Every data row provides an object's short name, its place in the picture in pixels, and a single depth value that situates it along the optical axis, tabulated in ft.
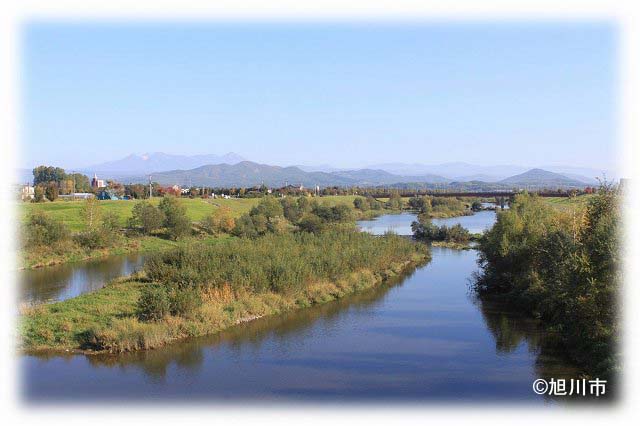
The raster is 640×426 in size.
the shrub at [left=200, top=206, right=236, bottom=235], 179.21
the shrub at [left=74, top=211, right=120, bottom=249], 139.13
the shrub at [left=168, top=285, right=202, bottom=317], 66.03
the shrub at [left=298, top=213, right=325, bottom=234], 154.92
